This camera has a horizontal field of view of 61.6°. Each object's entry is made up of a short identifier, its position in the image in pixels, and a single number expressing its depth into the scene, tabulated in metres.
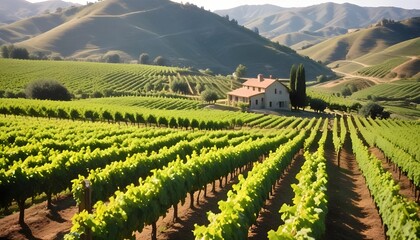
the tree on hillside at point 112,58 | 183.93
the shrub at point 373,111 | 83.25
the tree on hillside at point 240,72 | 156.75
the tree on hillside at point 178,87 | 111.94
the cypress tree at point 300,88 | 80.94
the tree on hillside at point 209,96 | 88.62
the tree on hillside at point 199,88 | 114.50
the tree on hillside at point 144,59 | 186.38
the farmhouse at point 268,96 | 82.19
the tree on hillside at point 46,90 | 80.28
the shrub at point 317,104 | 85.44
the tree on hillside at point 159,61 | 186.75
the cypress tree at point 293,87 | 82.88
